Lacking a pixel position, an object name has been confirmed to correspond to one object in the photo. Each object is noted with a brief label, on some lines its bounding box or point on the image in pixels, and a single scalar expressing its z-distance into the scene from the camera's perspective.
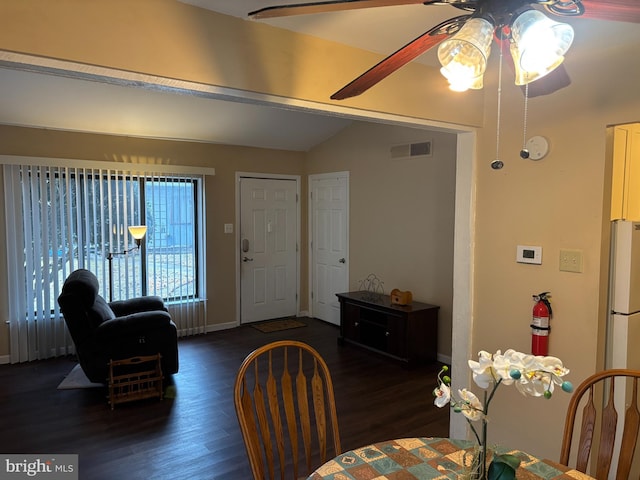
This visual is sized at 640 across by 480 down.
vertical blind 4.30
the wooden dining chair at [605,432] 1.46
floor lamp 4.30
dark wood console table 4.27
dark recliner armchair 3.42
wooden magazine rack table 3.41
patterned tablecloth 1.34
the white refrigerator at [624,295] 2.18
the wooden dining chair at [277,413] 1.46
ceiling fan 1.05
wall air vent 4.52
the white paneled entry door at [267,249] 5.77
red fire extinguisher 2.35
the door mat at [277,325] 5.55
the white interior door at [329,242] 5.62
